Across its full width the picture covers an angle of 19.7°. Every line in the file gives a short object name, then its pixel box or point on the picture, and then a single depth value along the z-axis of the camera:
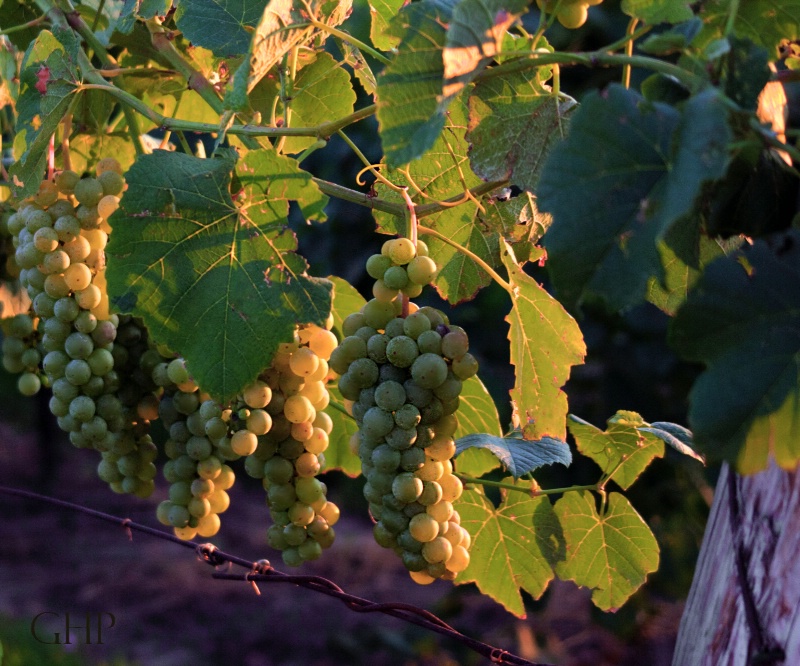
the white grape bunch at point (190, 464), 1.23
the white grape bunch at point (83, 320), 1.23
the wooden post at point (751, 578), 1.08
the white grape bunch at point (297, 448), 1.19
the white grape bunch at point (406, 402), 1.15
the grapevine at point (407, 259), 1.04
